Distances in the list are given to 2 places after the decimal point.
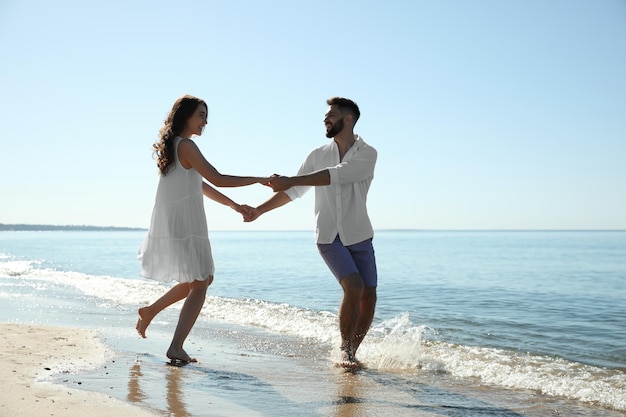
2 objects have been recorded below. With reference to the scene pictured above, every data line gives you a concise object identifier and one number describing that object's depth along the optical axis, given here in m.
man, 5.04
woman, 4.86
